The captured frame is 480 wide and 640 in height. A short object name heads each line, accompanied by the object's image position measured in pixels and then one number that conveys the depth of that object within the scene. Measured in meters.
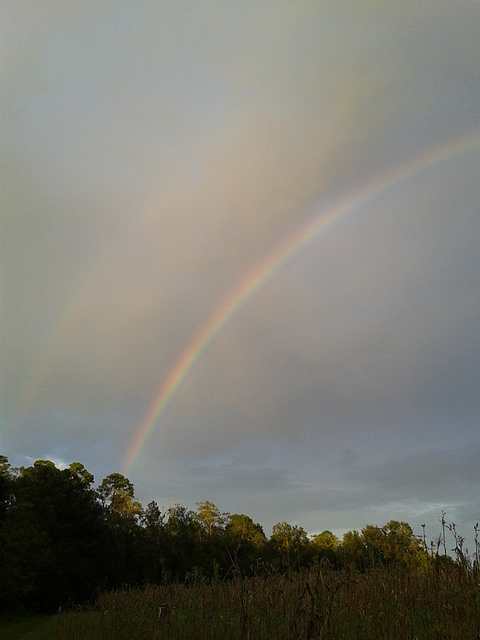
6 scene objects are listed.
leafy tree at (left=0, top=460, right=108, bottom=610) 29.72
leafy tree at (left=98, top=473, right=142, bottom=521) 55.30
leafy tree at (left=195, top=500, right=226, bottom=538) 58.44
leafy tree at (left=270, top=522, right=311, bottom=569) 43.04
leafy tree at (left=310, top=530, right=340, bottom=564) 49.41
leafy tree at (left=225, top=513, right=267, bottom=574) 41.55
